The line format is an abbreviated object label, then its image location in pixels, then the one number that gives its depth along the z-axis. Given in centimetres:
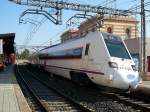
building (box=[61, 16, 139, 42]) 6250
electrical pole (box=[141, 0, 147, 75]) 2840
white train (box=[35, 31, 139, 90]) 1683
